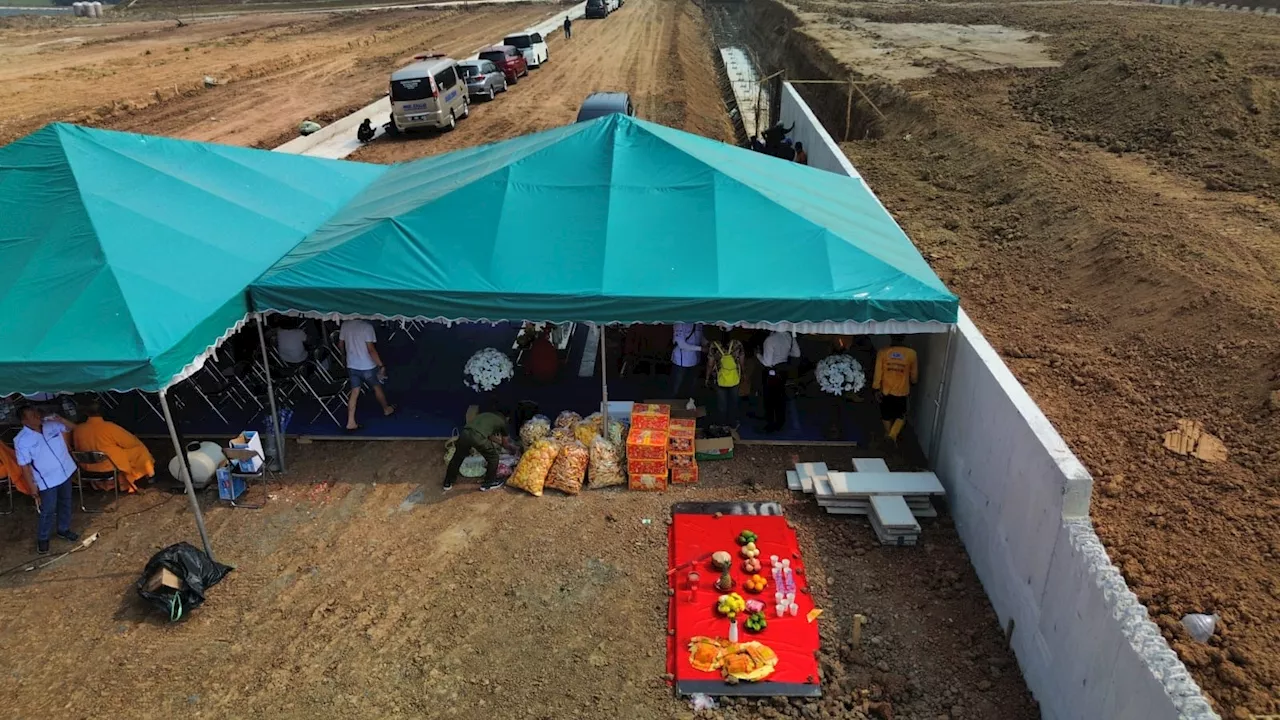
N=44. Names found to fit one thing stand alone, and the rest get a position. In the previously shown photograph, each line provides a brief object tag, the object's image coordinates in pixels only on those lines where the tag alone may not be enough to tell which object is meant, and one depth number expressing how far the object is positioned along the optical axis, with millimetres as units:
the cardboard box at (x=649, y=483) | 8484
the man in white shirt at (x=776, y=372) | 9023
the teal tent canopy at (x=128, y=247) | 6934
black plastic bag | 6816
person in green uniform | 8414
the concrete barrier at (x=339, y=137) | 24281
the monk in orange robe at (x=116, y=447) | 8109
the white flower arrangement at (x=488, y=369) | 9344
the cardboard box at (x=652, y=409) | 8867
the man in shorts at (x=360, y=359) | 9148
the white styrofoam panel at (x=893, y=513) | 7473
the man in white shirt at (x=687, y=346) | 9289
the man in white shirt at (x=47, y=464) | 7273
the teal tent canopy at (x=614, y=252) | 8133
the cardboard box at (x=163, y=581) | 6852
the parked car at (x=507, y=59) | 34969
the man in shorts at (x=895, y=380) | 8750
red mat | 6078
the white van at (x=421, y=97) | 25016
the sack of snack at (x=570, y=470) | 8438
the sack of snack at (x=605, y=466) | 8539
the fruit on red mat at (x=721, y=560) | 7074
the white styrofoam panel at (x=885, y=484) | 7875
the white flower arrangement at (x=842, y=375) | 9078
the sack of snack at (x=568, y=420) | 9086
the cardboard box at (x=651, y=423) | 8656
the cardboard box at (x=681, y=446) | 8570
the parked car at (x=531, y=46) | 39344
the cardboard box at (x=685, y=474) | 8594
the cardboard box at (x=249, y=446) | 8602
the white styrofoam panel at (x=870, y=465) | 8422
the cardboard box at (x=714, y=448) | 8945
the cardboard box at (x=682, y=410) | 9234
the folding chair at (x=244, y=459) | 8531
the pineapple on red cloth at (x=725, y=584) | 6895
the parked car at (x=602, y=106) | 21203
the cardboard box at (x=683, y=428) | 8602
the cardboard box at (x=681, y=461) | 8586
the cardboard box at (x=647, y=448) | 8406
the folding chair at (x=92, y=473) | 8086
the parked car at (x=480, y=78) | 31203
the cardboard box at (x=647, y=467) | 8469
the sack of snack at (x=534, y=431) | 8867
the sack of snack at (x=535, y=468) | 8422
